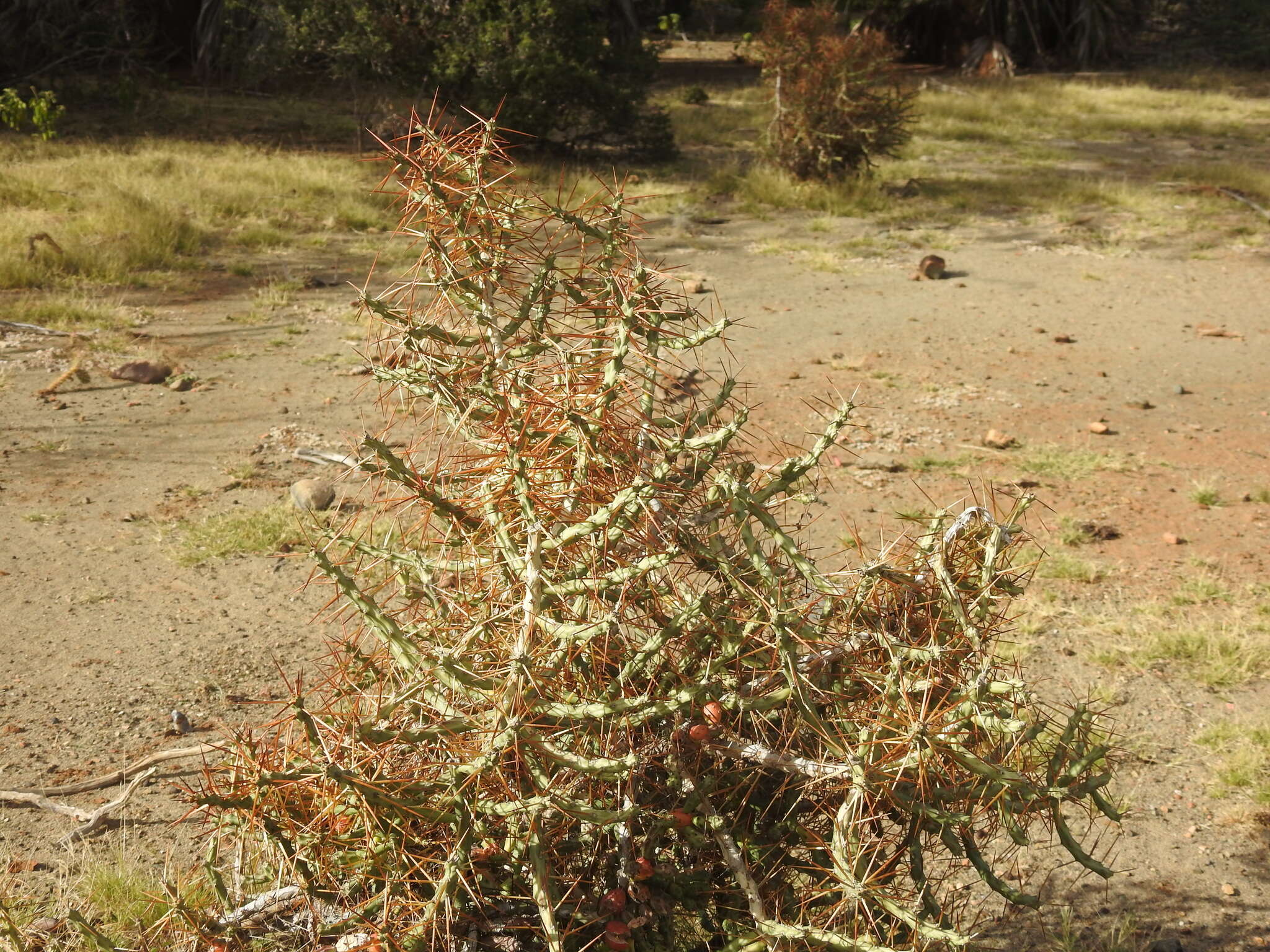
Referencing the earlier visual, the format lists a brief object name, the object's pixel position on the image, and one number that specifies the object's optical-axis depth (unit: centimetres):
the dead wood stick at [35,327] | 670
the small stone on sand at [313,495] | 471
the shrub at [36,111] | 999
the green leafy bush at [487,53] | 1167
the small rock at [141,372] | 621
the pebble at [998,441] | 574
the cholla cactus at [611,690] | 166
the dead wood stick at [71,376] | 596
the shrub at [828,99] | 1131
